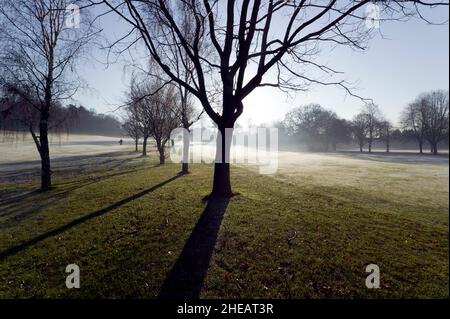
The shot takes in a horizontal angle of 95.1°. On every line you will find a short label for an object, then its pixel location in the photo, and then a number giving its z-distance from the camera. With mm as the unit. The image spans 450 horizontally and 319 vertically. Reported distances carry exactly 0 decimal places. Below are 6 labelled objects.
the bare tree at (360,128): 61891
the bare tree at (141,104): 19294
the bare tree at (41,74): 8539
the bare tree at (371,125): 60094
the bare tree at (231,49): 6742
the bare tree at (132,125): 31200
